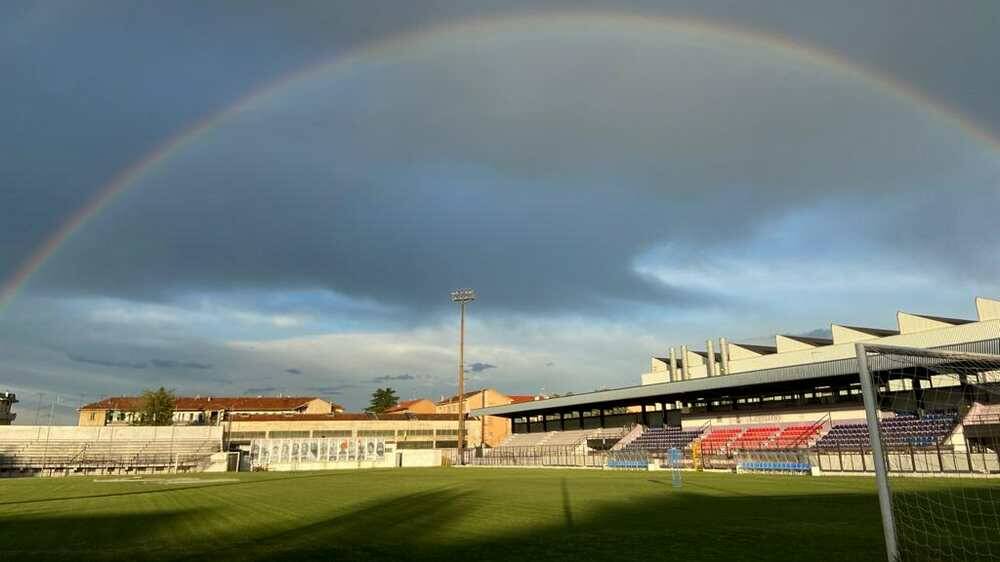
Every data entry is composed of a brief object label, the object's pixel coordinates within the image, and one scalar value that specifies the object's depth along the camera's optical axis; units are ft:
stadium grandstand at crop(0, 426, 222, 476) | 194.18
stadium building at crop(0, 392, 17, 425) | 313.73
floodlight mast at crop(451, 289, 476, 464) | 210.34
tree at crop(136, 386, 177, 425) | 296.63
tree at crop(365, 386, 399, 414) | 478.14
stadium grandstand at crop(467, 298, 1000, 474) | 115.85
